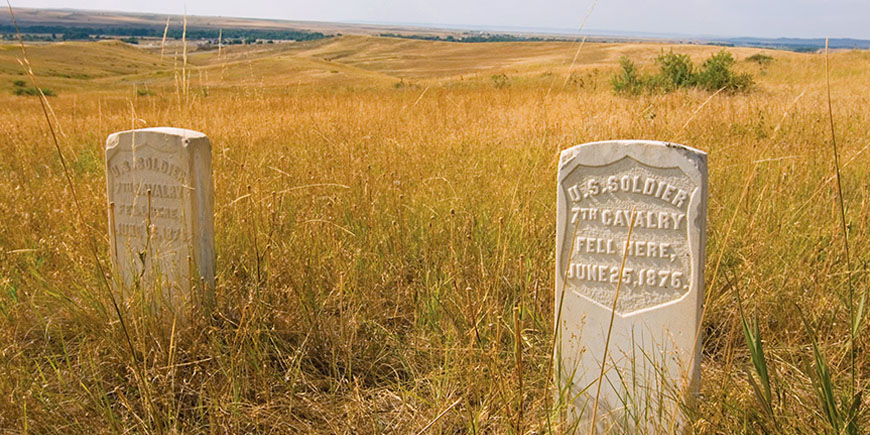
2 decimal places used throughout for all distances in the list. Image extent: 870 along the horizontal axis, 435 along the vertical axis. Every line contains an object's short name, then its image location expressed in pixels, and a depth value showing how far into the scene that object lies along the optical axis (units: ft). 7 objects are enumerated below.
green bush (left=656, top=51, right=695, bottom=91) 38.96
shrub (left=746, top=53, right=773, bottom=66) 67.30
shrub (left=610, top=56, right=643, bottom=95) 36.21
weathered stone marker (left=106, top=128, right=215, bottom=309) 9.38
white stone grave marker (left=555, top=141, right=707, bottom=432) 6.42
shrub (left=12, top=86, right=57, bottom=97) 86.15
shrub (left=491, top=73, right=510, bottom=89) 53.42
